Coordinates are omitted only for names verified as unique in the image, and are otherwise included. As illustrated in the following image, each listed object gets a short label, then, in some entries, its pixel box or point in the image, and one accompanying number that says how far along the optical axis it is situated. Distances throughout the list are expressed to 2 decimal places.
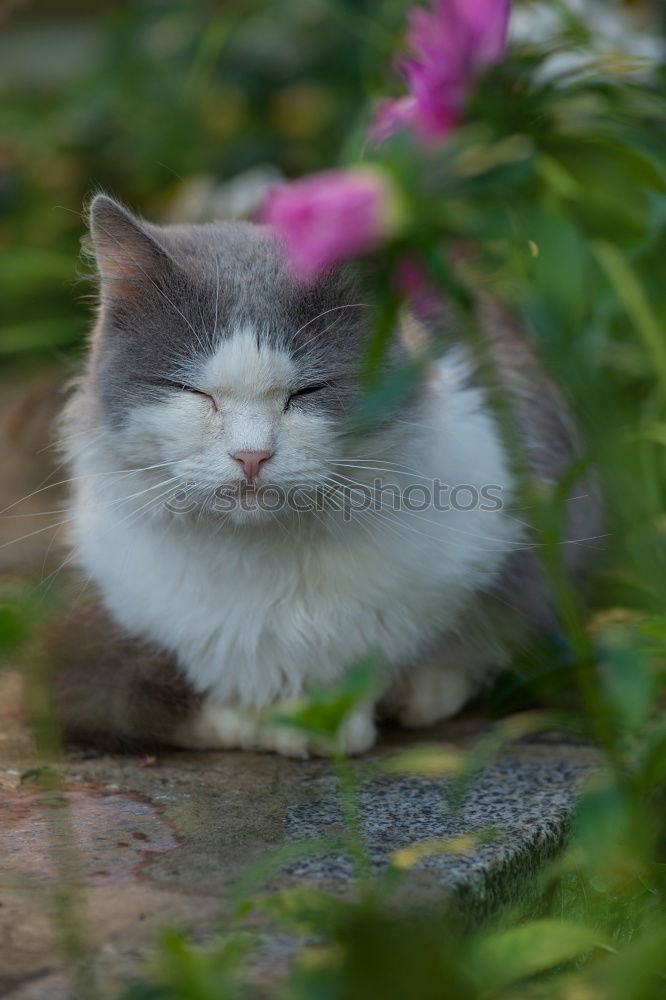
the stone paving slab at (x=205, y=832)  2.66
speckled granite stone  2.69
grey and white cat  2.77
